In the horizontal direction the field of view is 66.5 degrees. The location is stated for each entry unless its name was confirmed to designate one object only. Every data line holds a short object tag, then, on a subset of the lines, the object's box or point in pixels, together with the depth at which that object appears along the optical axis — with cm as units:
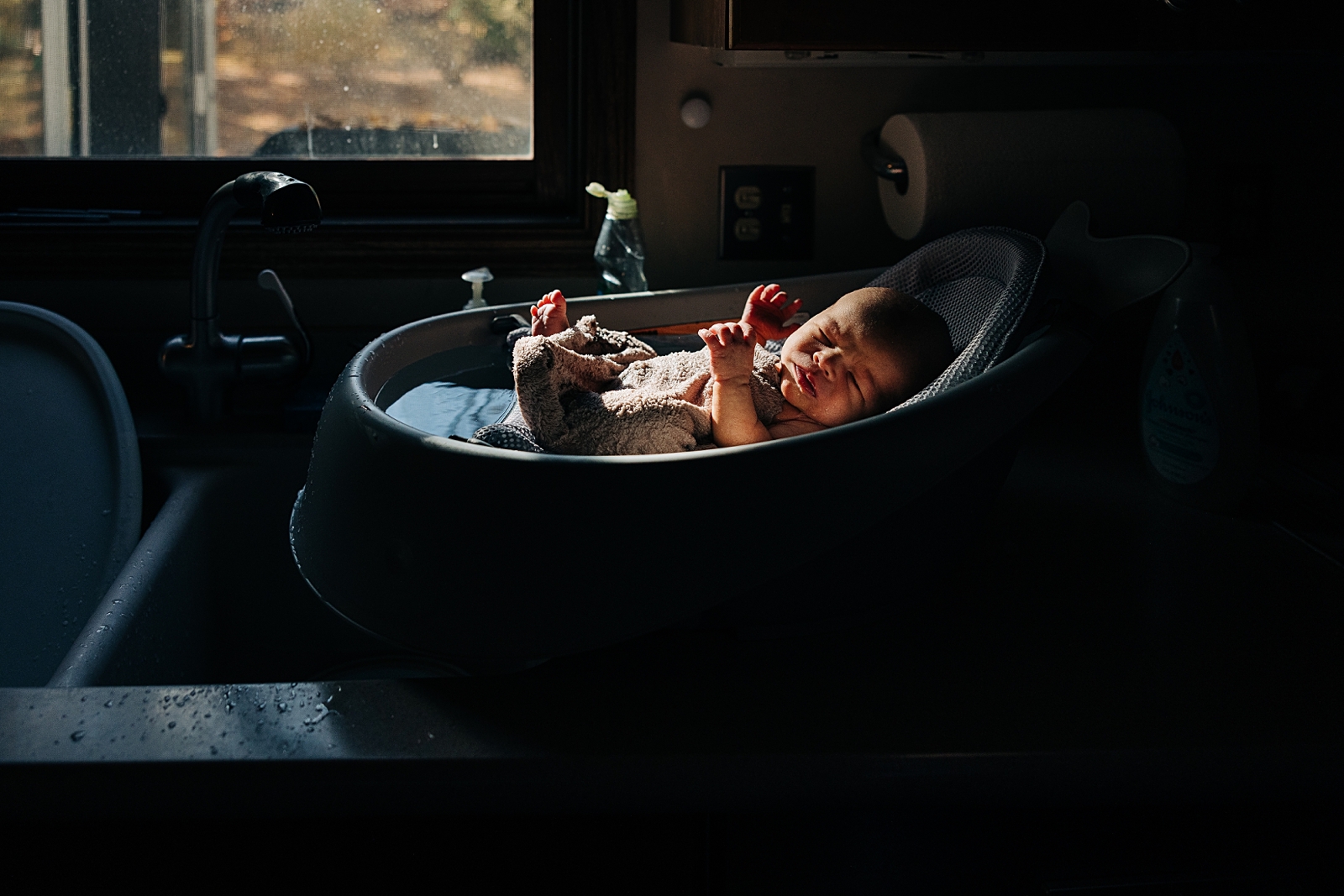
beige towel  80
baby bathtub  59
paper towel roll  110
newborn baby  82
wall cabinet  92
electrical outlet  128
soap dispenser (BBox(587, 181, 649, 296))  120
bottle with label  91
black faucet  104
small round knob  125
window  125
